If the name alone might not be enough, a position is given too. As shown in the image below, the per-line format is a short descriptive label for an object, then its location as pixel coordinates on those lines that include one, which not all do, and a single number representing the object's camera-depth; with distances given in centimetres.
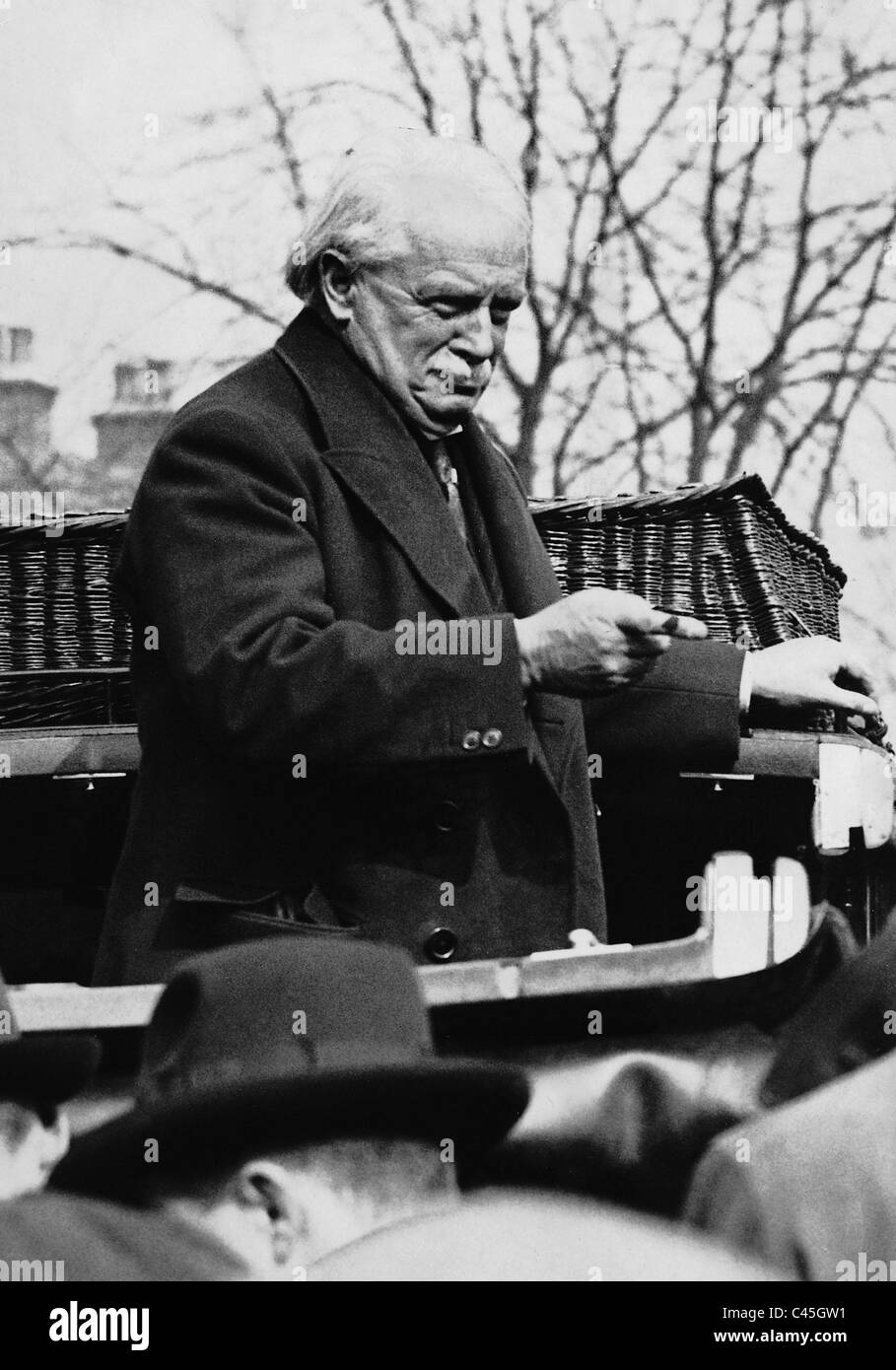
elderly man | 183
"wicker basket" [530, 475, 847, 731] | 257
